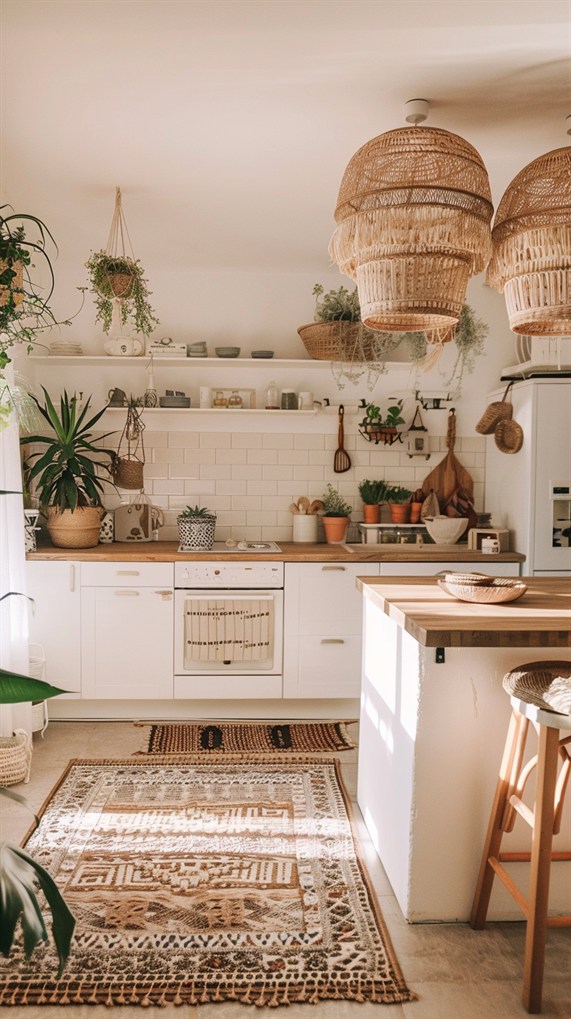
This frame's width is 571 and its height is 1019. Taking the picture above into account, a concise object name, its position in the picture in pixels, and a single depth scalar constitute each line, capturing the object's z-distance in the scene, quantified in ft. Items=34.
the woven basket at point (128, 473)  16.24
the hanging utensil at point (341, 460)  17.25
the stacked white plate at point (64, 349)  16.24
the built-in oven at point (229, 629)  14.58
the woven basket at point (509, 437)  15.35
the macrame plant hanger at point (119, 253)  12.72
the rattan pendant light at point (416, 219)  7.25
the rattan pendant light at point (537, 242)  7.48
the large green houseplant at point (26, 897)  4.26
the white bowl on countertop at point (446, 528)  16.25
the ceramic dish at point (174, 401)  16.35
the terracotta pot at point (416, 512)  17.02
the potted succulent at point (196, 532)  15.31
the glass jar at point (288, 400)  16.70
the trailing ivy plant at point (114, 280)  12.69
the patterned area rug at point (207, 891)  7.43
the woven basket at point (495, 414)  15.74
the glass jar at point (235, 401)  16.70
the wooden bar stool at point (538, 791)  6.95
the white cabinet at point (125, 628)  14.61
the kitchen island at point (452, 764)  8.29
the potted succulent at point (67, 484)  14.98
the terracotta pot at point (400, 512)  16.97
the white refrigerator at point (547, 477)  14.83
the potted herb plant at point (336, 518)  16.61
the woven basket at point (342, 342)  14.76
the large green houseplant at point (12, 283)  7.50
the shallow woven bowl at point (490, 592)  9.16
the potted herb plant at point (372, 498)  16.97
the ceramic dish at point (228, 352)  16.33
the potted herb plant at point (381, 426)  16.98
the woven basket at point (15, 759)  11.87
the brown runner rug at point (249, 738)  13.73
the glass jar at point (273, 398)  16.67
